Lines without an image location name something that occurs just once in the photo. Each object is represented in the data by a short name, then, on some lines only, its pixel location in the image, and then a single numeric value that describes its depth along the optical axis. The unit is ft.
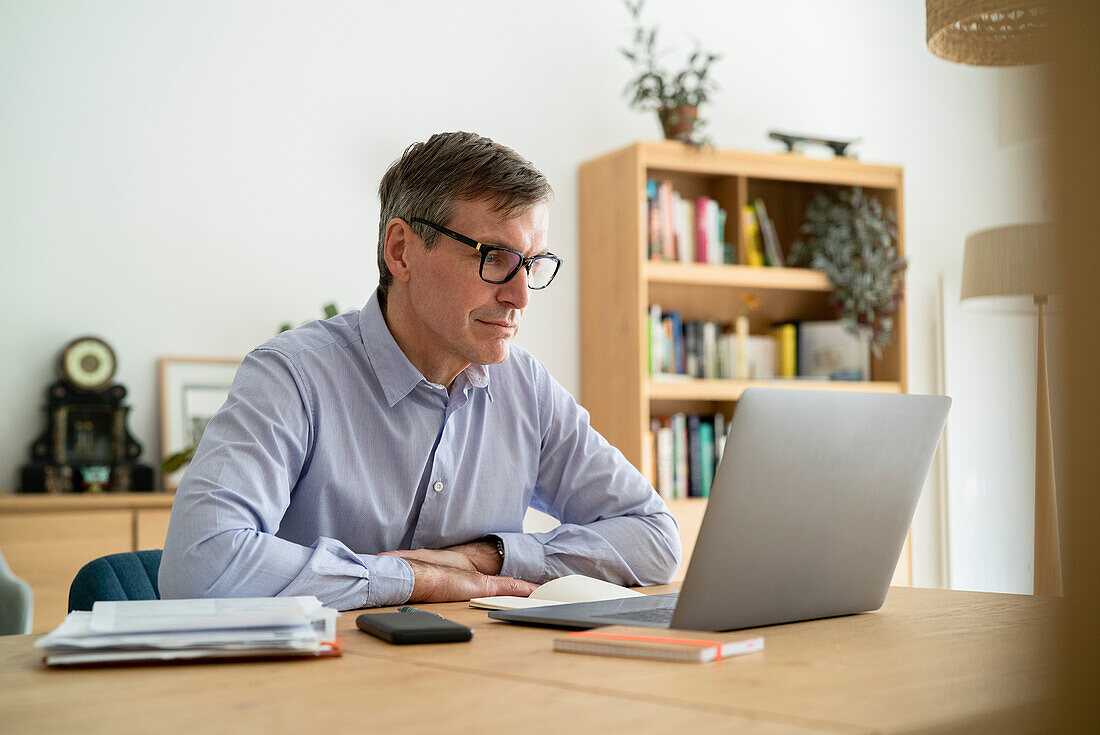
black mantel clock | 10.08
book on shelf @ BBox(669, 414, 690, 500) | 12.55
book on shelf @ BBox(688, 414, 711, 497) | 12.69
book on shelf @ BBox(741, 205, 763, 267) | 13.19
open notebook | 3.93
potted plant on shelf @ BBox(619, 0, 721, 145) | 12.49
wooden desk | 1.99
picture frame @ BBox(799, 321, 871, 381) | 13.58
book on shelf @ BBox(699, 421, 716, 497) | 12.73
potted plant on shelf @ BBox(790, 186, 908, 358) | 13.25
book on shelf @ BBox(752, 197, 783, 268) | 13.43
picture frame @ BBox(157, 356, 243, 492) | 10.70
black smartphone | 2.95
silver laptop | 2.89
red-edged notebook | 2.59
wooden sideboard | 9.22
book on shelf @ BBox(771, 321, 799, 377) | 13.57
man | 4.76
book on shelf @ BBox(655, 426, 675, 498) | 12.33
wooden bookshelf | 12.19
